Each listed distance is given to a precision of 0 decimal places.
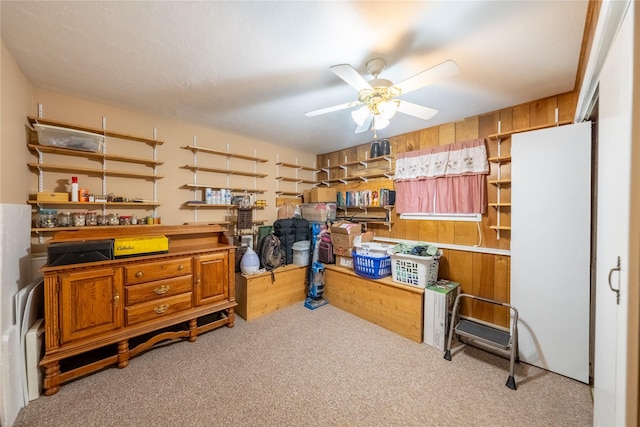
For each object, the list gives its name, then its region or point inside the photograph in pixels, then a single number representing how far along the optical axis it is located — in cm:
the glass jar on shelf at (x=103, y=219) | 249
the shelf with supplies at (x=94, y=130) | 218
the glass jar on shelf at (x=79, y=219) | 236
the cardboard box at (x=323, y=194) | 416
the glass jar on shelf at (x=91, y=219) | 241
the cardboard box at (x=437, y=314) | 233
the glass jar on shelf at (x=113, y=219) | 253
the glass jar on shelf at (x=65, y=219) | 229
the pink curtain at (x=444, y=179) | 276
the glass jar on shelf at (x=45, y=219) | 219
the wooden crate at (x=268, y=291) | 293
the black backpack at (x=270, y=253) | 320
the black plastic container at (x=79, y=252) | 180
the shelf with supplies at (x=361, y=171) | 370
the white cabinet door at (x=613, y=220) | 87
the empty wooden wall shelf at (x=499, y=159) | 258
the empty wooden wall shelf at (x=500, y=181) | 253
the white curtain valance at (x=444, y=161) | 276
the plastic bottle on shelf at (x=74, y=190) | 233
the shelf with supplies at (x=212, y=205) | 314
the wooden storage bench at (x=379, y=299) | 249
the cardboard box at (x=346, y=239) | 328
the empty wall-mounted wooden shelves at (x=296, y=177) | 422
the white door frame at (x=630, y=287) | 81
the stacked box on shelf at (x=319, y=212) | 391
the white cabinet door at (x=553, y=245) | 188
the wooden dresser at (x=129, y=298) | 179
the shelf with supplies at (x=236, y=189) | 321
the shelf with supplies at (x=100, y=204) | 223
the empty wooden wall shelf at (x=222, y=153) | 318
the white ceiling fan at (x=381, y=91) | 144
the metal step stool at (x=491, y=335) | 188
